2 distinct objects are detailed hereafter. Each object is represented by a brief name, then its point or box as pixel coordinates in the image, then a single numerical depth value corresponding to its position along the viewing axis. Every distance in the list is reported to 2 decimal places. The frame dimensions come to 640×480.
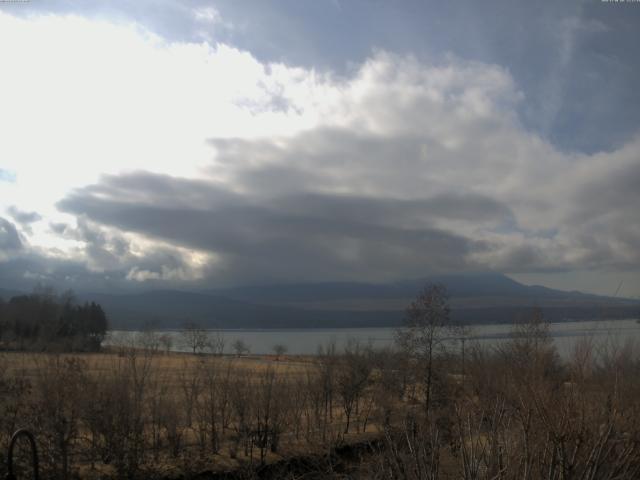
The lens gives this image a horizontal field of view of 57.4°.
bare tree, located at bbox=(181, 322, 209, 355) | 127.81
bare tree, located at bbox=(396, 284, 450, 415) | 41.06
